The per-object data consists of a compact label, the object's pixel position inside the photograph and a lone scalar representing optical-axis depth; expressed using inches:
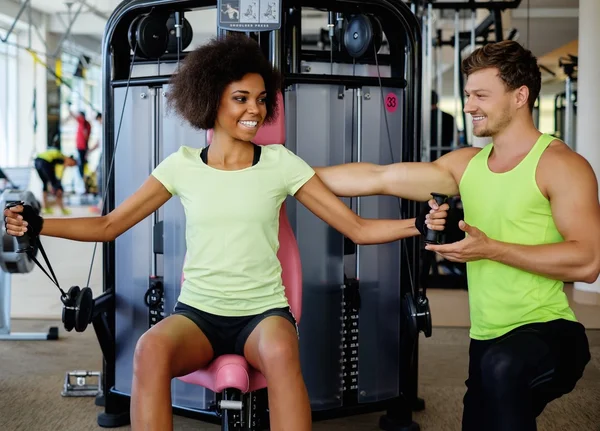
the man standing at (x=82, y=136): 471.5
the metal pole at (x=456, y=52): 223.6
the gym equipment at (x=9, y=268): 146.7
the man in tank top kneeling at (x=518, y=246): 69.1
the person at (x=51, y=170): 382.5
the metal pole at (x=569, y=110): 294.8
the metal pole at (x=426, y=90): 200.2
